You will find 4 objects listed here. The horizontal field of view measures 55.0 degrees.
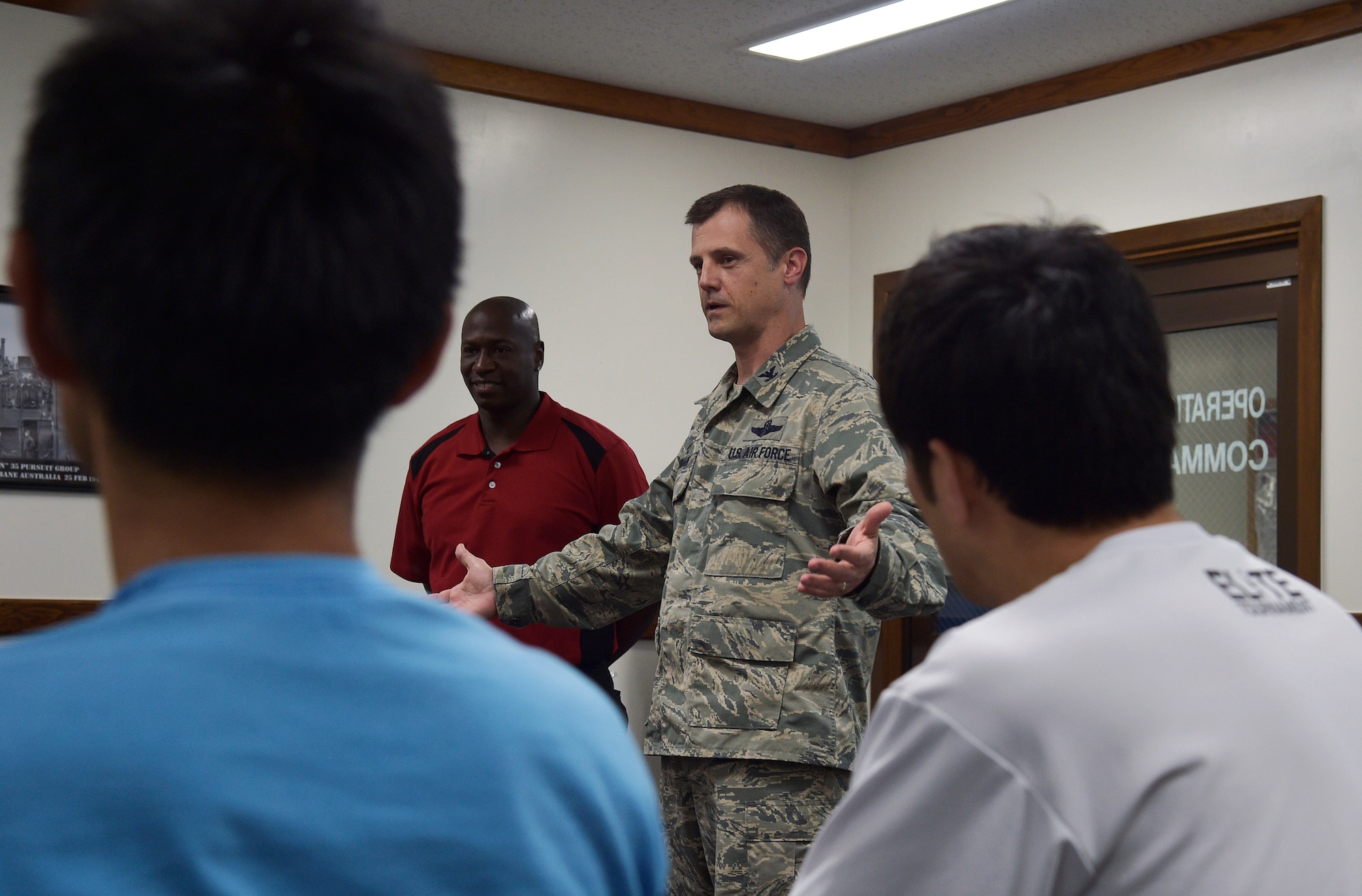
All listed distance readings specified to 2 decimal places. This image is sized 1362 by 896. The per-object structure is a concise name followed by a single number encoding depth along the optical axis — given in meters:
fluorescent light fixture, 3.80
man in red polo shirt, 3.00
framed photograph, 3.67
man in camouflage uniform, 2.20
